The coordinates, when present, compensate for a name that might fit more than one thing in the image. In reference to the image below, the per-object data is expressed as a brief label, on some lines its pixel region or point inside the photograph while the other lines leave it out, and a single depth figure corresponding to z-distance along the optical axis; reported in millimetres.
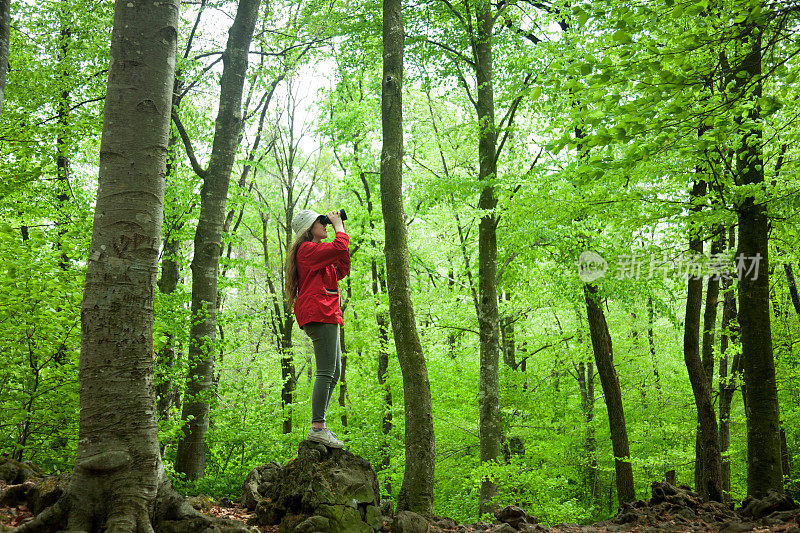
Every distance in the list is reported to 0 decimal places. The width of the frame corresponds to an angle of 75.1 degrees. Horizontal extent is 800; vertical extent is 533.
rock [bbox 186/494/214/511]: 4508
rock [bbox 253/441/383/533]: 4172
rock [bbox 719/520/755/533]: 5043
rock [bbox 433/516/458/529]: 5469
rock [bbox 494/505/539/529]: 5797
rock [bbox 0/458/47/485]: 4707
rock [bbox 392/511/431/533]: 4387
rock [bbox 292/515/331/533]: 3867
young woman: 4629
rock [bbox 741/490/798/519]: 5832
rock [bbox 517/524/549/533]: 5258
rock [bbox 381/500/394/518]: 5159
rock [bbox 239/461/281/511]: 5109
